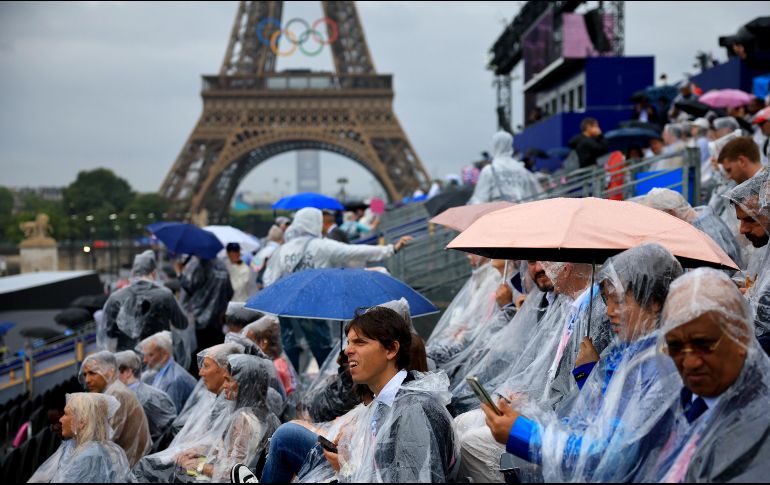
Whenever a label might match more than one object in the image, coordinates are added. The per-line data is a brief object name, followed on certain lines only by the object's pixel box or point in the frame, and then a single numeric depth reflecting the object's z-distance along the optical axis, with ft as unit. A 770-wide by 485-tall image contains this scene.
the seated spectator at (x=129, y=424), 16.16
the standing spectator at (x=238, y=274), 32.86
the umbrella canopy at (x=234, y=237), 38.45
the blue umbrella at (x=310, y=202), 36.29
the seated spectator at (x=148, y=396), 18.84
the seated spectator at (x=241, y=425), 14.57
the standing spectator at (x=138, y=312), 24.94
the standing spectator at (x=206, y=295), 30.12
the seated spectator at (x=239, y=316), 21.65
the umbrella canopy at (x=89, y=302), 55.89
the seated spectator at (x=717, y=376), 7.19
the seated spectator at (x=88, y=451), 14.19
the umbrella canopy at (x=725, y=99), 40.34
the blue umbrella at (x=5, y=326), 52.59
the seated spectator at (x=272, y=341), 19.19
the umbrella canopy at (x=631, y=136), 36.29
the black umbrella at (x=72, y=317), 55.91
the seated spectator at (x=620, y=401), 8.15
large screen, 87.10
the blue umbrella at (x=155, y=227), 32.74
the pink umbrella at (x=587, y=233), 11.80
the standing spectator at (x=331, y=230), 30.09
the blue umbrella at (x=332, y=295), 17.20
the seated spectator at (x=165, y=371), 20.72
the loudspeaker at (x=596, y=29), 74.82
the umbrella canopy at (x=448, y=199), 35.56
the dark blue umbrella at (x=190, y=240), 30.09
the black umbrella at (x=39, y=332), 53.01
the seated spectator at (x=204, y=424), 14.90
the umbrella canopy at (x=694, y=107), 35.58
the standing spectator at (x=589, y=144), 34.42
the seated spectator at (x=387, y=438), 9.89
